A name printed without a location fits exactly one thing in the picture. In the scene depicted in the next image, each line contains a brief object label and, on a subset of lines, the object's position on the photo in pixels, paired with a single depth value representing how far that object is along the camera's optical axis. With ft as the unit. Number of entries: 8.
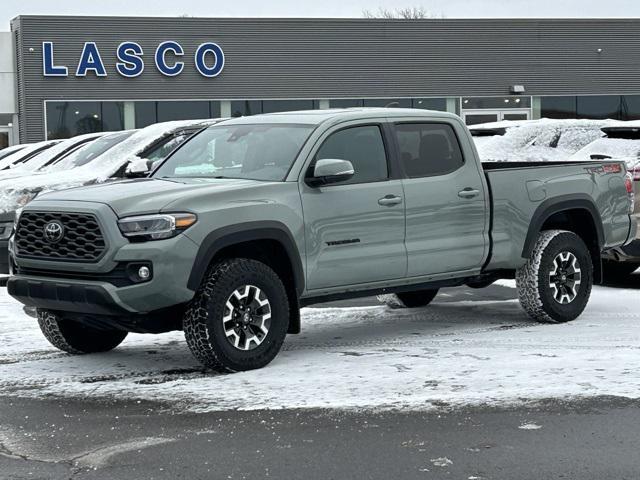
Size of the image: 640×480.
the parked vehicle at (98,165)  42.29
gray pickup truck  24.47
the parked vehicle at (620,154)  40.09
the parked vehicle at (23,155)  64.83
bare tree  300.40
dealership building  119.85
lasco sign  119.03
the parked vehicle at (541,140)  52.42
